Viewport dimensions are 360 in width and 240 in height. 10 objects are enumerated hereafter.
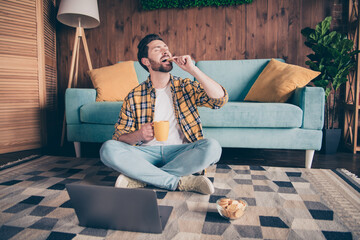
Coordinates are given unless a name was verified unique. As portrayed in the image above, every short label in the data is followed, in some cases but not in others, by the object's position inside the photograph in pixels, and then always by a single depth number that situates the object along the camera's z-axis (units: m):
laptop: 0.85
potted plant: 2.18
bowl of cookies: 1.01
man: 1.29
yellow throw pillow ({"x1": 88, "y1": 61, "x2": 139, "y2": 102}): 2.34
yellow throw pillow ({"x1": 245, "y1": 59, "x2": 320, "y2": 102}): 2.02
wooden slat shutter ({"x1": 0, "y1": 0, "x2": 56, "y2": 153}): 2.41
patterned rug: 0.94
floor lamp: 2.55
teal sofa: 1.79
